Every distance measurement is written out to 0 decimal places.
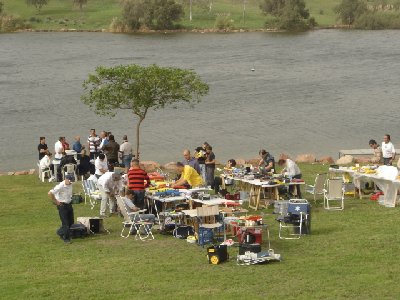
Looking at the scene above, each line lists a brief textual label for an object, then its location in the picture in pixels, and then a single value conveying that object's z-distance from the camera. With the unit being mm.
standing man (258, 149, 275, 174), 25141
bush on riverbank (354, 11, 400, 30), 133000
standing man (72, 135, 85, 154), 31631
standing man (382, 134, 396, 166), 27859
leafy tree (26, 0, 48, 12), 142125
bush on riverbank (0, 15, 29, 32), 133125
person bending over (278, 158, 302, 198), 24266
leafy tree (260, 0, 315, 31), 129750
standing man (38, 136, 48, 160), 32219
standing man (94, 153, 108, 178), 25719
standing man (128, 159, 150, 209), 22156
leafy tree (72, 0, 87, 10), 141312
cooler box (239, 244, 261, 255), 17859
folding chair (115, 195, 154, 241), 20281
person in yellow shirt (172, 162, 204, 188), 22938
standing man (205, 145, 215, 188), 26531
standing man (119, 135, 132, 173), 31062
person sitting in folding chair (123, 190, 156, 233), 20495
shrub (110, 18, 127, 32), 128375
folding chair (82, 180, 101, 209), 24125
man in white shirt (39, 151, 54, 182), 30297
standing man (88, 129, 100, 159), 31897
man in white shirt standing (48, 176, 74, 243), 20266
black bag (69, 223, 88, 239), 20516
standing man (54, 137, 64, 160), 30441
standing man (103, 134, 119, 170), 31047
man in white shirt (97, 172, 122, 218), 22828
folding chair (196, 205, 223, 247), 19234
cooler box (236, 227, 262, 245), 18703
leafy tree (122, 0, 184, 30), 127438
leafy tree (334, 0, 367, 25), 134125
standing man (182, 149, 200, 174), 24150
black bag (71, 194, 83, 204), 25453
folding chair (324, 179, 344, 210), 23203
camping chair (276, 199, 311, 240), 19891
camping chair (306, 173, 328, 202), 24000
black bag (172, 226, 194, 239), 20156
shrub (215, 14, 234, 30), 129750
